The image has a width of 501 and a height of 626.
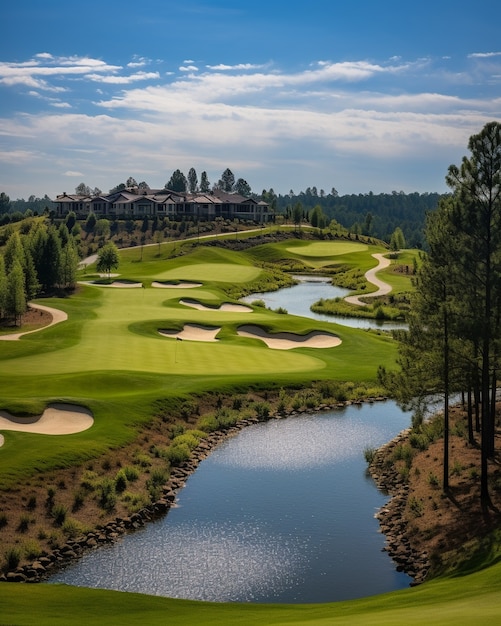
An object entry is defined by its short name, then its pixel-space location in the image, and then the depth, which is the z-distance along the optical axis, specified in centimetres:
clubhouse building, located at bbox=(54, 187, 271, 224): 18750
